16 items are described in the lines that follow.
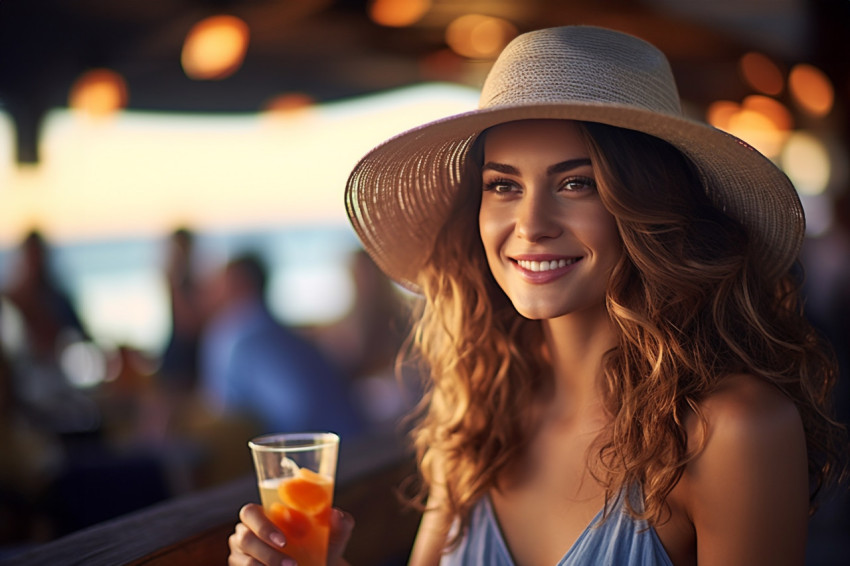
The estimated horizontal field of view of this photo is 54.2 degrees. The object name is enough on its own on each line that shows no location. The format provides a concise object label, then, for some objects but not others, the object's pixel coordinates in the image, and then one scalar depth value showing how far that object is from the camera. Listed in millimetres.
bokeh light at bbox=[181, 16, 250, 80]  3916
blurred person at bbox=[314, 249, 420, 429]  5785
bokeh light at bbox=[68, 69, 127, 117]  4500
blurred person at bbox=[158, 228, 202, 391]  5416
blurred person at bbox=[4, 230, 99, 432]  5031
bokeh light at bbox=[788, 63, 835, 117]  5102
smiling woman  1412
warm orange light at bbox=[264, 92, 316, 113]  5551
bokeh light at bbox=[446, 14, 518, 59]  5869
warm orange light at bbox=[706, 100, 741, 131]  7258
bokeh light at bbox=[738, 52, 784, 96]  6562
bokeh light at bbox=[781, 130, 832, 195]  9695
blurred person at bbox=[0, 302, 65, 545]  3346
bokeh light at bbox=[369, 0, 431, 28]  5422
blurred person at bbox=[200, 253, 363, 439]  4035
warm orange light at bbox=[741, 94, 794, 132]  7156
